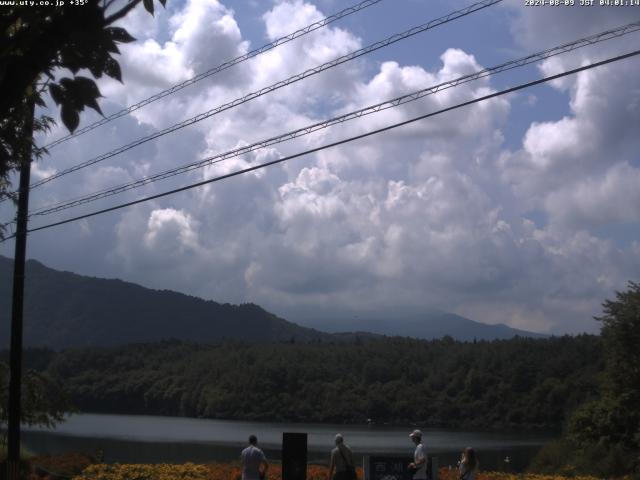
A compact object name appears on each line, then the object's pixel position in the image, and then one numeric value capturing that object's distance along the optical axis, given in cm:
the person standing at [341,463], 1602
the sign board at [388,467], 1681
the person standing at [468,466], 1622
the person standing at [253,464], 1602
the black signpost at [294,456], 1667
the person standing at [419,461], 1608
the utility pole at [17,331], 1973
